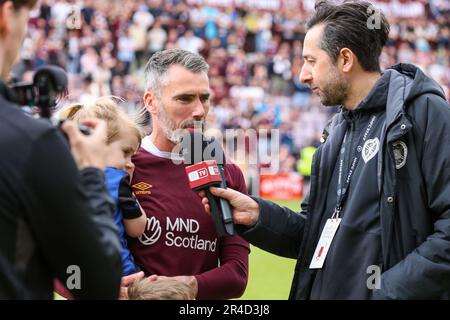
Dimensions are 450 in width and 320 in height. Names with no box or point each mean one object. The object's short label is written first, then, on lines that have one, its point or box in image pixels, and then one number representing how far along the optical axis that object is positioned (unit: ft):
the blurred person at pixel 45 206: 6.63
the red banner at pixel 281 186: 65.72
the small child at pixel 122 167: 10.73
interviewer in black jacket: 9.98
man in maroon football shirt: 11.48
